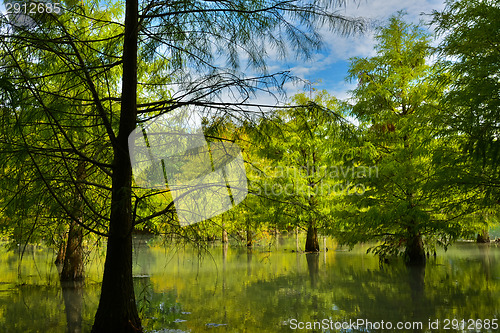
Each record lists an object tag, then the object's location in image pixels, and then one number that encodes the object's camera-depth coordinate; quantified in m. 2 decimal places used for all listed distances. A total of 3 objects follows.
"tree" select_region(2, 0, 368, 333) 4.43
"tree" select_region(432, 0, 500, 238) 6.93
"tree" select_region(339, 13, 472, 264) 11.83
